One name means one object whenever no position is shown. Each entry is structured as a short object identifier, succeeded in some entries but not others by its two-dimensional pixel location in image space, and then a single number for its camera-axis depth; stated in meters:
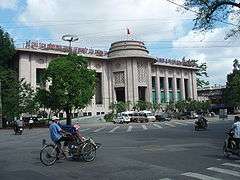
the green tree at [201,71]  79.82
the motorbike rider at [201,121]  22.50
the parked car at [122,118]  43.47
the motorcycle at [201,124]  22.50
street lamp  40.03
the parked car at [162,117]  47.36
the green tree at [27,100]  38.41
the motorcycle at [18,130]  24.84
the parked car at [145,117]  46.11
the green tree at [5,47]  49.41
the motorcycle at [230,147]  9.36
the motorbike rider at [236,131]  9.44
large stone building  61.80
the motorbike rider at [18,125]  24.81
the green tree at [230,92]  51.88
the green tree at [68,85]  35.79
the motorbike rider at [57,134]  8.98
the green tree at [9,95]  37.63
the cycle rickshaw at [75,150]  8.83
